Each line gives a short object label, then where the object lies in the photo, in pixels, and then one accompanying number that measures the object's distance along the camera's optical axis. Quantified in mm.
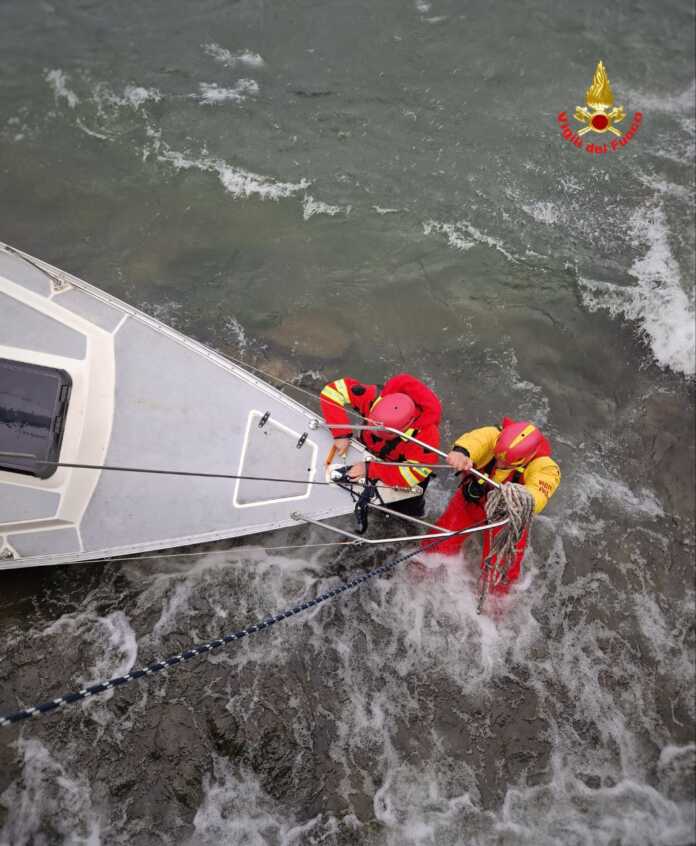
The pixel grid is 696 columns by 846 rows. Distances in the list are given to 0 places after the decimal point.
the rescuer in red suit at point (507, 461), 4664
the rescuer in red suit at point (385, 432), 4941
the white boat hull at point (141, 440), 4777
